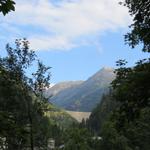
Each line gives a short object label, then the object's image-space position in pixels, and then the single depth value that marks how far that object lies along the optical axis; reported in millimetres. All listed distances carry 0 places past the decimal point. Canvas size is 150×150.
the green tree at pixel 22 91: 46656
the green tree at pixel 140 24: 22656
